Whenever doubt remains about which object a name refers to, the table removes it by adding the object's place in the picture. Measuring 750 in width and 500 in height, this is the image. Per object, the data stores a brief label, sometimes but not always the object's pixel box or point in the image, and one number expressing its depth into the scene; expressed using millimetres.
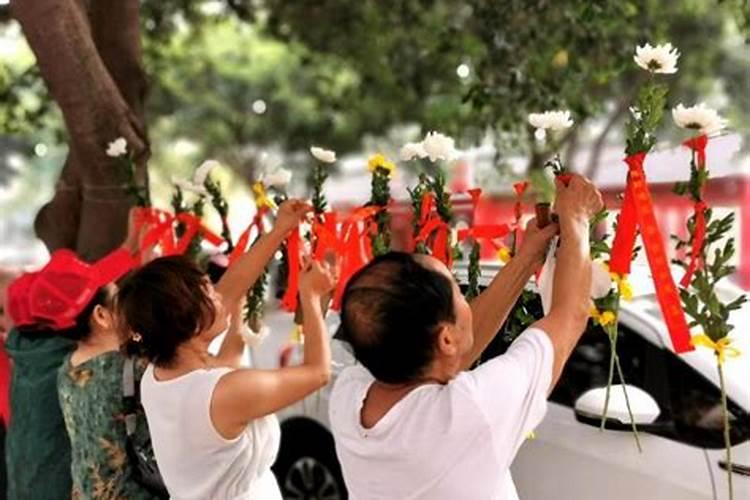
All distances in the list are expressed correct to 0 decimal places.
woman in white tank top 2146
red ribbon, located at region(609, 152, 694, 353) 2352
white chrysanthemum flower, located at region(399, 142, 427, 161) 2820
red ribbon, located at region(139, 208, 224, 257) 3723
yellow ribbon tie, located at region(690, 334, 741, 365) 2346
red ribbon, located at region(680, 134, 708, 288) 2346
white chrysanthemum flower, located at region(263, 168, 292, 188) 3234
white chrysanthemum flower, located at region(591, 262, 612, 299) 2322
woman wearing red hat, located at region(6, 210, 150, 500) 3016
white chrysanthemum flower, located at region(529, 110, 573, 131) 2496
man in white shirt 1829
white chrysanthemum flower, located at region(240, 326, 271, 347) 3010
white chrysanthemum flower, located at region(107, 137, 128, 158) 3896
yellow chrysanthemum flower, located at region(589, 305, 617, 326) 2572
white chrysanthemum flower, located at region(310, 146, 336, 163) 3031
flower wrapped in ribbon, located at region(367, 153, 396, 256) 3074
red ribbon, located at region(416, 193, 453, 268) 2941
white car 3199
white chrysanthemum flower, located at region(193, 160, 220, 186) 3619
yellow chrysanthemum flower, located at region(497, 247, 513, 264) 2899
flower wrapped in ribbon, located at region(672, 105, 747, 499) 2342
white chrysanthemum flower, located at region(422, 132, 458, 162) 2746
